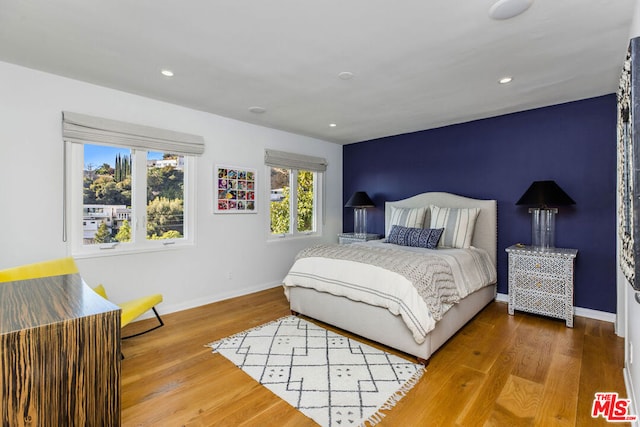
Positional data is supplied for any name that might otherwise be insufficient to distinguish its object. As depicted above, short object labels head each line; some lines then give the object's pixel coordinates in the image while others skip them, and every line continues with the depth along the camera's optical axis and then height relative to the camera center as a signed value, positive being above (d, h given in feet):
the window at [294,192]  15.20 +1.10
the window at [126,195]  9.63 +0.62
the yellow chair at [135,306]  8.23 -2.68
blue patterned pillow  12.18 -0.98
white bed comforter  7.80 -2.06
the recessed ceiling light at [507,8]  5.67 +3.88
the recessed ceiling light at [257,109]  11.86 +4.04
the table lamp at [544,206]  10.41 +0.24
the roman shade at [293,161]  14.57 +2.65
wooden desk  2.72 -1.43
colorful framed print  12.86 +1.01
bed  8.16 -2.82
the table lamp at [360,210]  16.26 +0.16
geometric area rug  6.25 -3.87
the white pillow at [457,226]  12.41 -0.54
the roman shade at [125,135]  9.22 +2.60
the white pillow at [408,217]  13.80 -0.20
